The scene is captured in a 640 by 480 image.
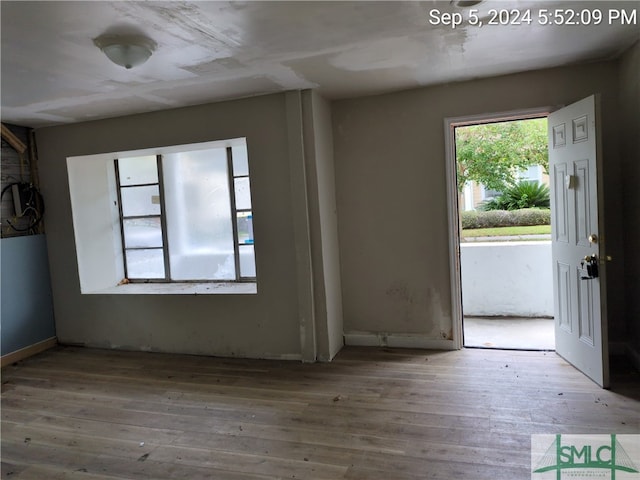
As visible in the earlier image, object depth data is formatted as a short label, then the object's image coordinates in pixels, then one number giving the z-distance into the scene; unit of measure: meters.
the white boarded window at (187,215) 4.65
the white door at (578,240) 2.96
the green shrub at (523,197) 7.02
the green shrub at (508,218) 6.45
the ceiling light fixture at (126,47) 2.43
